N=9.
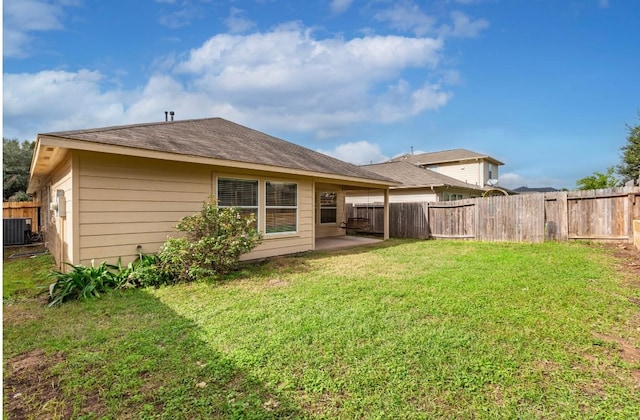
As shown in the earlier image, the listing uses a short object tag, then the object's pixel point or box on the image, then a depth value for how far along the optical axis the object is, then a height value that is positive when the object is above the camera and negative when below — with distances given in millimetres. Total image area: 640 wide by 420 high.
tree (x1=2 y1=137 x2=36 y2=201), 21094 +3043
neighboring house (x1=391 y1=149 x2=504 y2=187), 23406 +3626
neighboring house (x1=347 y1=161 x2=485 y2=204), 16094 +1245
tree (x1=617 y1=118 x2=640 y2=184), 20188 +3638
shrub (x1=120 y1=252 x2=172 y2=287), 5398 -1029
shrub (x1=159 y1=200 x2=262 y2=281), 5613 -566
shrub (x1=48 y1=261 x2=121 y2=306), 4754 -1093
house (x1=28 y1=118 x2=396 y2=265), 5387 +655
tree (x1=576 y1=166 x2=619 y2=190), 22236 +2284
